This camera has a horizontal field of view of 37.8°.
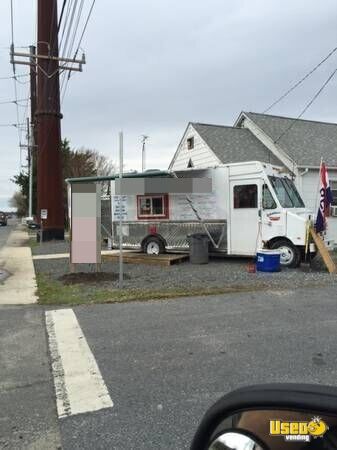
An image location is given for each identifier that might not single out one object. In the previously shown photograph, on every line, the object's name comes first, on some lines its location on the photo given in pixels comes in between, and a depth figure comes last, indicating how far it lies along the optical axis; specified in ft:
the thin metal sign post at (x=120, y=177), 32.48
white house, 64.75
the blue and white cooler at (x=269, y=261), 40.73
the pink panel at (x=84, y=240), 40.16
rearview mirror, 5.10
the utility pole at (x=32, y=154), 125.50
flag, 43.04
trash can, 48.44
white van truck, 44.62
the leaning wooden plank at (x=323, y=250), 40.31
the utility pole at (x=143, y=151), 180.30
